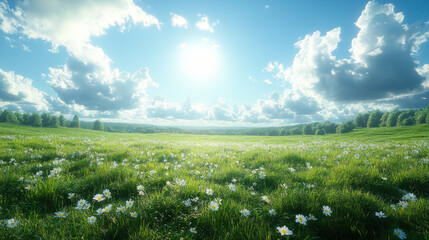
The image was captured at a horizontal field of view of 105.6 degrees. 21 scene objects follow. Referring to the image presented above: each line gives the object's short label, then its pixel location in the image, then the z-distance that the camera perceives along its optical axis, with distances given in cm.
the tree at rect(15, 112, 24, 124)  9760
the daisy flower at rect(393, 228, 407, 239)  204
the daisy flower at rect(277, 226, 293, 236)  203
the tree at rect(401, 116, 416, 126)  8344
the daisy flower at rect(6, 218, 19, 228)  207
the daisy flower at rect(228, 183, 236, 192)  354
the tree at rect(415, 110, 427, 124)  7956
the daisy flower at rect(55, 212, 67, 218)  245
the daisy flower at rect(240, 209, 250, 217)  246
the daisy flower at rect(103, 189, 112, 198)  314
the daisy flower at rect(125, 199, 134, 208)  263
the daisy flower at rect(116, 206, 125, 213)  248
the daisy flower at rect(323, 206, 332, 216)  243
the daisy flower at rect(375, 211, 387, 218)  240
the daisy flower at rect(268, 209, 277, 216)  259
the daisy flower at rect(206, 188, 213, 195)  317
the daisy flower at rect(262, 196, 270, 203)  300
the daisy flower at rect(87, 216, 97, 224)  224
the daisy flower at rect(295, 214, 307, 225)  229
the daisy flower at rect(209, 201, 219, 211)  251
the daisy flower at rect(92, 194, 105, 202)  294
